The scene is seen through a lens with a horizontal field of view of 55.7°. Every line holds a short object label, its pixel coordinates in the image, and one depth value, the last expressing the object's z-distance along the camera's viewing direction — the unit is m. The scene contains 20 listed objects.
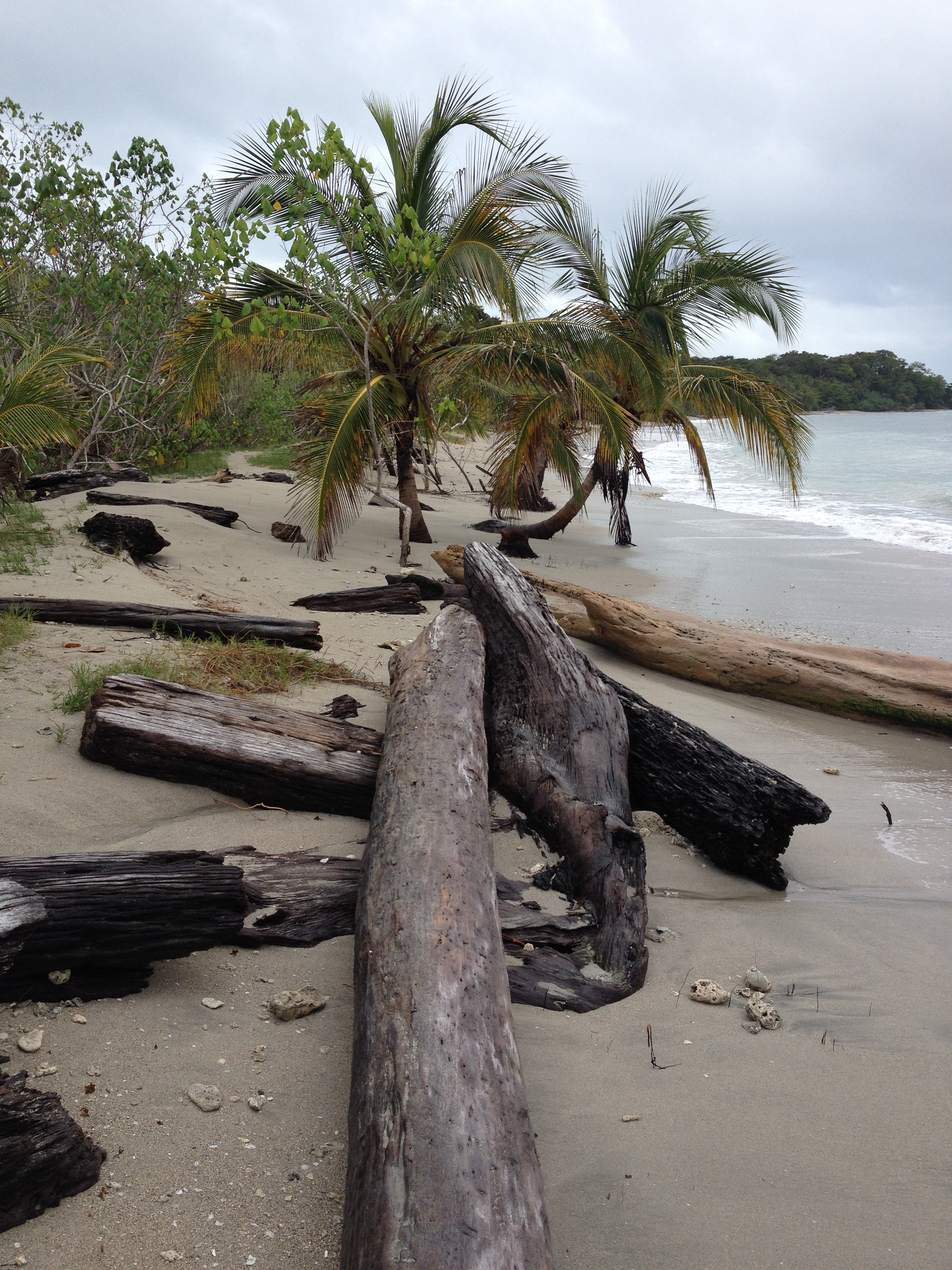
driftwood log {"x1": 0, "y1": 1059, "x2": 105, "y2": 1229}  1.64
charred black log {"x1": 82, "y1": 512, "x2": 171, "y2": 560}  7.49
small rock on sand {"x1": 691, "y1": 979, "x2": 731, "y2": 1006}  2.65
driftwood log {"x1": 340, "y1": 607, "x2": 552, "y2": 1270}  1.59
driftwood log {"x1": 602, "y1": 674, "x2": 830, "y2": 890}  3.47
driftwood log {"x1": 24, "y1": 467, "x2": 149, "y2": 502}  10.02
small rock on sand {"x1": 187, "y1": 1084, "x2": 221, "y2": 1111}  2.01
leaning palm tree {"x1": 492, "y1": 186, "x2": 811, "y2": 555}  12.11
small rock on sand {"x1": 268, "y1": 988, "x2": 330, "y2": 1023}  2.37
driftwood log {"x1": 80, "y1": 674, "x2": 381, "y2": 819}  3.46
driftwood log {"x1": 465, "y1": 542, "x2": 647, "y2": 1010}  2.93
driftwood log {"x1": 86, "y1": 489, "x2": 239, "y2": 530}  9.63
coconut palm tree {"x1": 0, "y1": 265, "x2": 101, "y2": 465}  6.46
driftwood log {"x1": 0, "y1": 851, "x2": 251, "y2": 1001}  2.18
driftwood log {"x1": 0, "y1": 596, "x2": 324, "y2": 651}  5.21
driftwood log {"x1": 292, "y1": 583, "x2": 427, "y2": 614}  6.89
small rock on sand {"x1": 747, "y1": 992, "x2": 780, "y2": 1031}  2.56
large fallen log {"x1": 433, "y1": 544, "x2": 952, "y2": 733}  5.42
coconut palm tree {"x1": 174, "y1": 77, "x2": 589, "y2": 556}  9.37
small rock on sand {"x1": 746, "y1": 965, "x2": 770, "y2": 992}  2.74
